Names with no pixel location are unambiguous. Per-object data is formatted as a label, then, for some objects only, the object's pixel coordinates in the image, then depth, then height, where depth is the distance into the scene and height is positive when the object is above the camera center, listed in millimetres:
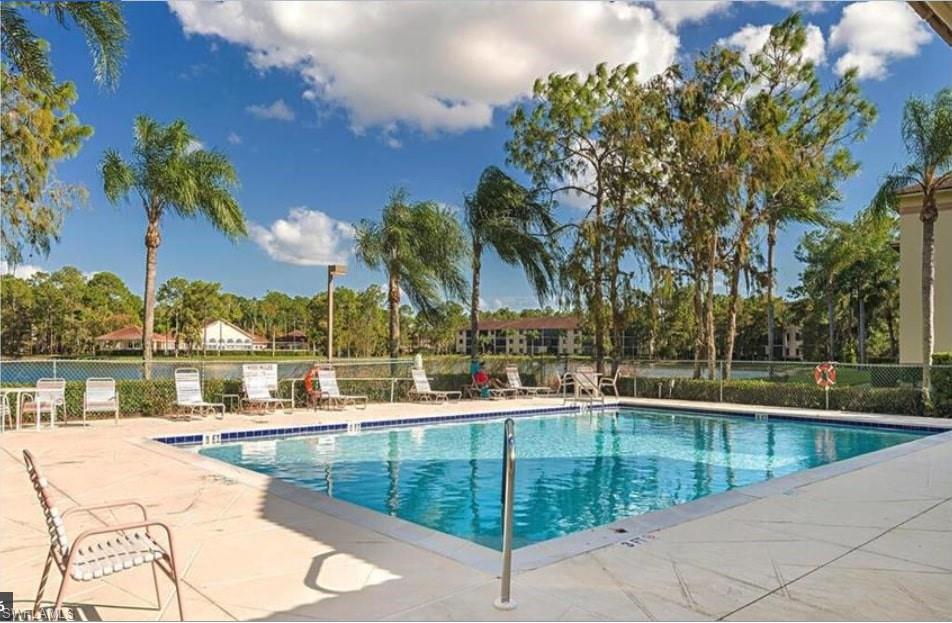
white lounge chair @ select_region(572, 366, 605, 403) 15766 -1047
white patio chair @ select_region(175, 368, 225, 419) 11424 -961
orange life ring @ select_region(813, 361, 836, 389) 14078 -665
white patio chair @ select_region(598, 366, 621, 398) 17469 -1097
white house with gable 70375 -80
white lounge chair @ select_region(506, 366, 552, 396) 17328 -1146
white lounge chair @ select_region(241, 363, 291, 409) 12453 -885
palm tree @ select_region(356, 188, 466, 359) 18609 +2562
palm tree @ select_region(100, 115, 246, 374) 13727 +3340
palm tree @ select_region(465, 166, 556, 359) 18422 +3163
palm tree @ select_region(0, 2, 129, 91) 8375 +3866
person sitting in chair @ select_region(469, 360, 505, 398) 16766 -1022
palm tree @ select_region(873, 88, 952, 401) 14109 +3972
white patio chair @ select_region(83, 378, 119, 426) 10531 -969
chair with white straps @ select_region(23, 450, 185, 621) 2680 -952
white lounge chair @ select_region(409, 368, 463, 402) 15461 -1193
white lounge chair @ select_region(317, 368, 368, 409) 13570 -1031
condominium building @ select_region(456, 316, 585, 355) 68875 +498
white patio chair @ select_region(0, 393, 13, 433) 9410 -1078
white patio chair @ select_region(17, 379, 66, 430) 10008 -967
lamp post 15180 +1247
